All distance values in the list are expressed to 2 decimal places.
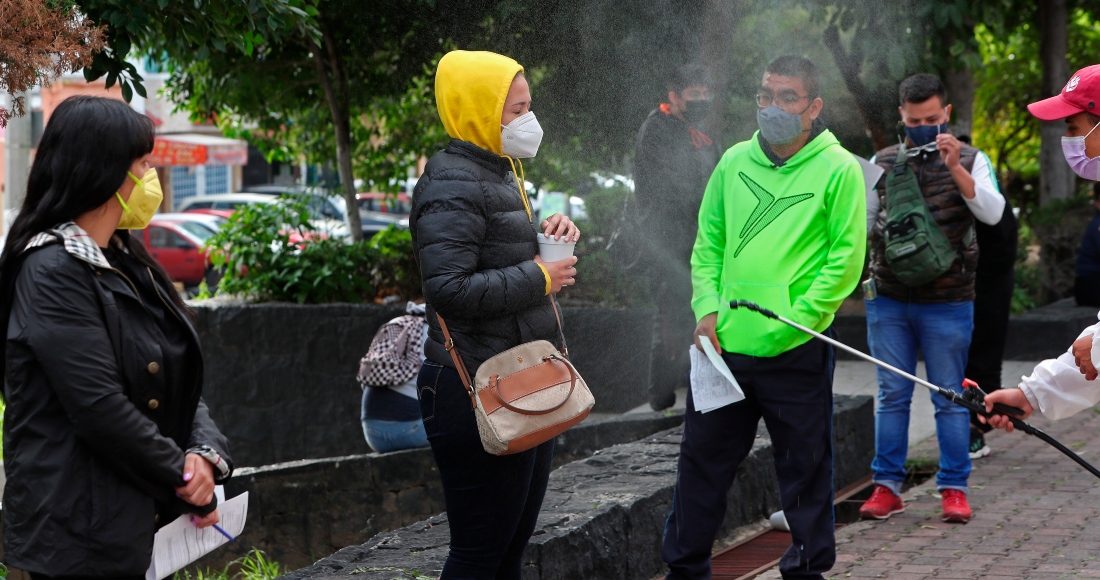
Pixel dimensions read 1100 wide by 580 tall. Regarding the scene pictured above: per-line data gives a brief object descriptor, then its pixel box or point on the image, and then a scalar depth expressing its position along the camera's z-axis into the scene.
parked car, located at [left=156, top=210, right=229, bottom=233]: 22.66
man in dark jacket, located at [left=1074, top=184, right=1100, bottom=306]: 9.41
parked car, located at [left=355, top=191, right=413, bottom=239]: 24.48
